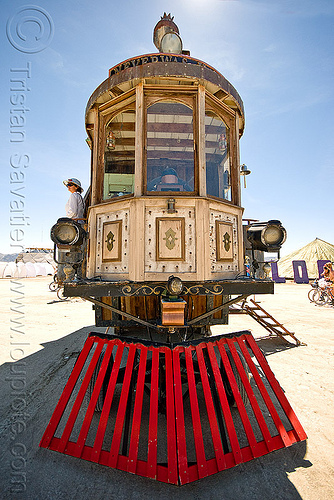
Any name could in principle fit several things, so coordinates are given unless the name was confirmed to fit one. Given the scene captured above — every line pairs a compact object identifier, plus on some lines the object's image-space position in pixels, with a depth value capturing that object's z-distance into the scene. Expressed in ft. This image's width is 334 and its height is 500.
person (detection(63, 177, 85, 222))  13.97
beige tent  88.43
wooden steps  19.33
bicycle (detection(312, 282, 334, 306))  41.16
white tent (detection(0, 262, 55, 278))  116.98
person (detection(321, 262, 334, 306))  41.23
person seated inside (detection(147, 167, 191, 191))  12.46
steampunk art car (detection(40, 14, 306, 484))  7.54
